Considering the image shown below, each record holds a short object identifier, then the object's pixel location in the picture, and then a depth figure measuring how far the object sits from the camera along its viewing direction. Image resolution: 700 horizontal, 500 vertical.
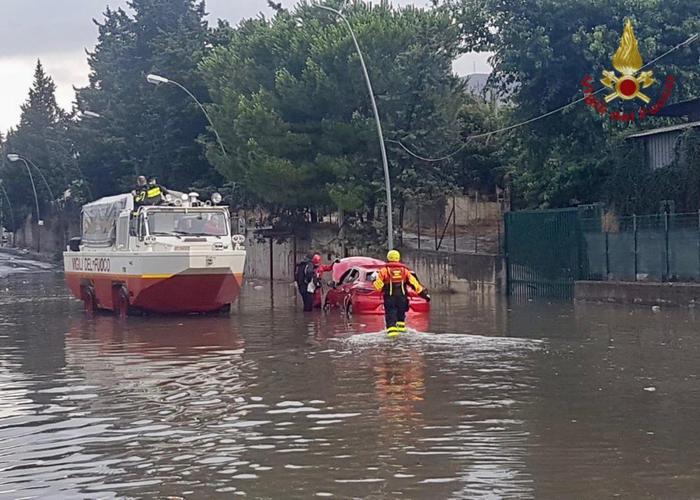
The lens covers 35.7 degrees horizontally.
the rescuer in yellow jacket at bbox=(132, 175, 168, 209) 26.08
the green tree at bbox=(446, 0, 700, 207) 31.95
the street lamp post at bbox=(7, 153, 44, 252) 92.12
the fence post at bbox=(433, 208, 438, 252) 37.44
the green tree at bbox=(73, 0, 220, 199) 57.50
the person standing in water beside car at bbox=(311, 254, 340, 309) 26.50
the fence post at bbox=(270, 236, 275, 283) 49.49
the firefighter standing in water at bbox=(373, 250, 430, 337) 18.02
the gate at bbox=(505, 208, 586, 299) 29.67
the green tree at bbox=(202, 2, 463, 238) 37.22
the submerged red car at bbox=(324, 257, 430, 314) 24.63
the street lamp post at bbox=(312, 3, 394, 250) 31.67
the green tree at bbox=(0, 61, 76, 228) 85.41
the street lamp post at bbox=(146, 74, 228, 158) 43.95
